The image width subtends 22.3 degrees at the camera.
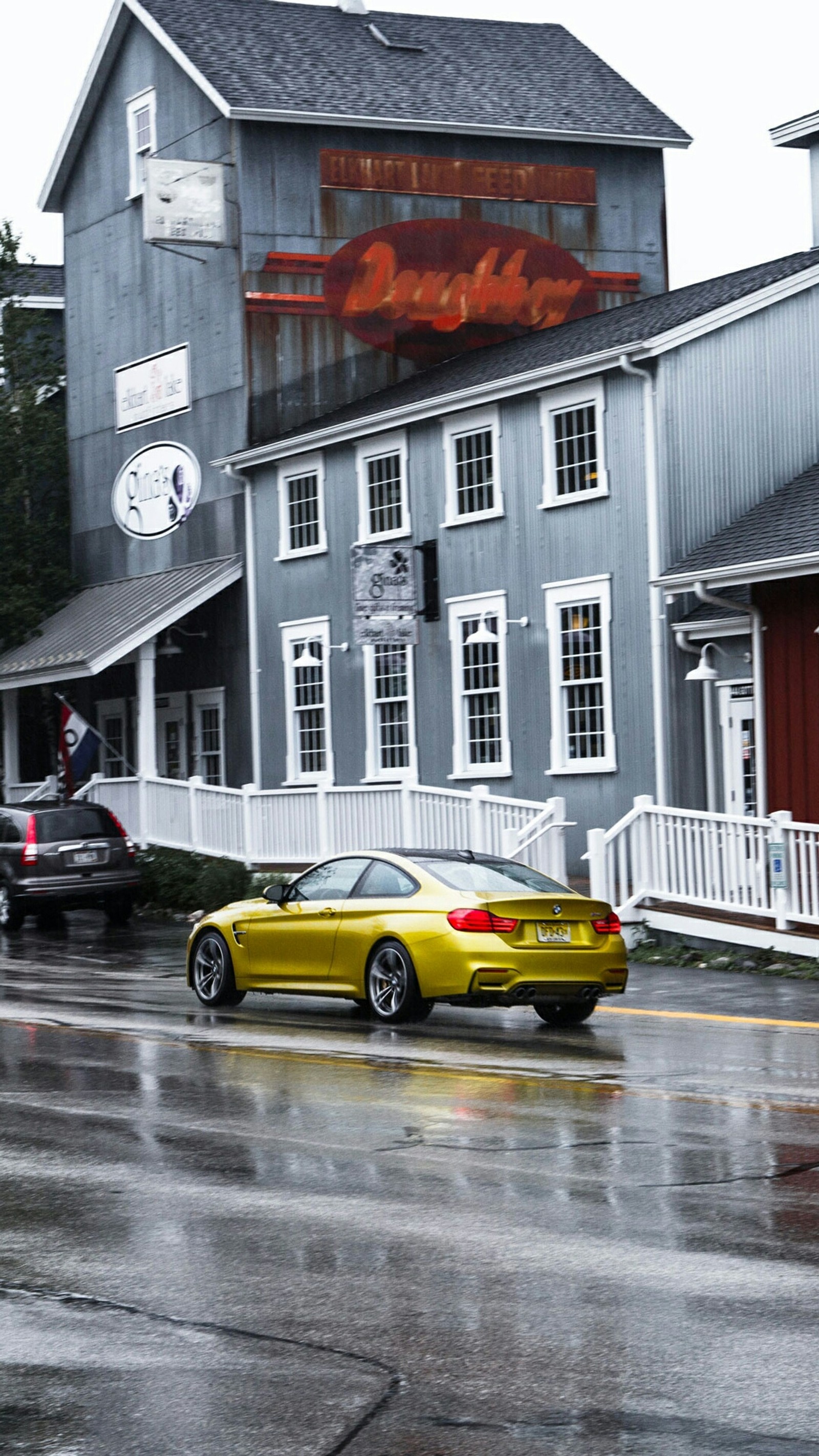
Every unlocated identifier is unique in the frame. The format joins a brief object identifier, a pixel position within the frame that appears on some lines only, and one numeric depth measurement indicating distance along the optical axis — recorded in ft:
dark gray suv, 87.10
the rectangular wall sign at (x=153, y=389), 112.47
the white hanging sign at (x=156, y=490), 112.06
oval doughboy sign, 108.78
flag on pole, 110.11
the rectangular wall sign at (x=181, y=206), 105.29
